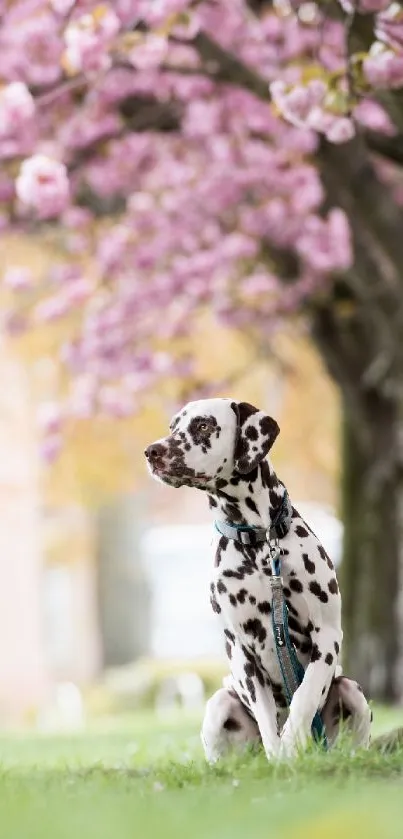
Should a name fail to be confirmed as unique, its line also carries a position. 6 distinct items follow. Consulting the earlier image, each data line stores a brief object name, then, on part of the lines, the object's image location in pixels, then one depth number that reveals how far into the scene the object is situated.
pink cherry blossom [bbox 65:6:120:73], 13.11
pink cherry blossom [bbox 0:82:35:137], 14.47
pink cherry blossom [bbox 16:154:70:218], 15.08
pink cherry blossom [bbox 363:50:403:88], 11.54
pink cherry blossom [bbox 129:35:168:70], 14.10
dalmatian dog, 8.48
